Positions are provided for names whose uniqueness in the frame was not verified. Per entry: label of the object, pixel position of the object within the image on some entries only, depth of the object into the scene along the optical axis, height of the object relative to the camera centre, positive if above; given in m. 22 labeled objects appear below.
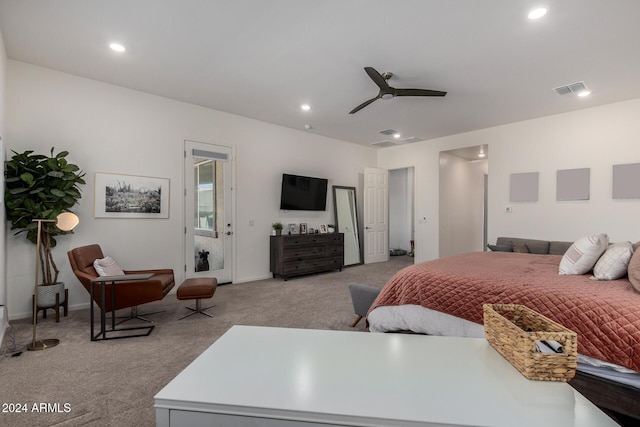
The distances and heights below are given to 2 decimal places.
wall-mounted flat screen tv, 5.98 +0.36
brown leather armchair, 3.09 -0.79
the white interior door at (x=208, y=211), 4.88 -0.01
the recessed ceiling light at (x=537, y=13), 2.54 +1.67
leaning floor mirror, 7.01 -0.20
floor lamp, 2.72 -0.75
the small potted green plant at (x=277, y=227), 5.82 -0.31
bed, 1.63 -0.61
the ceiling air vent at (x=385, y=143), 7.20 +1.62
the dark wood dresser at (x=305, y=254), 5.63 -0.83
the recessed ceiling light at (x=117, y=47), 3.14 +1.69
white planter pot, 3.36 -0.93
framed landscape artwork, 4.08 +0.19
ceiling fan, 3.37 +1.44
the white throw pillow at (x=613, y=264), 2.24 -0.38
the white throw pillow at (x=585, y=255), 2.47 -0.34
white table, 0.72 -0.47
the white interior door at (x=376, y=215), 7.35 -0.09
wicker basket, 0.86 -0.41
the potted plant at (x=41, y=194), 3.29 +0.17
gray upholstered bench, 3.03 -0.85
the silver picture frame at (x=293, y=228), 6.12 -0.35
